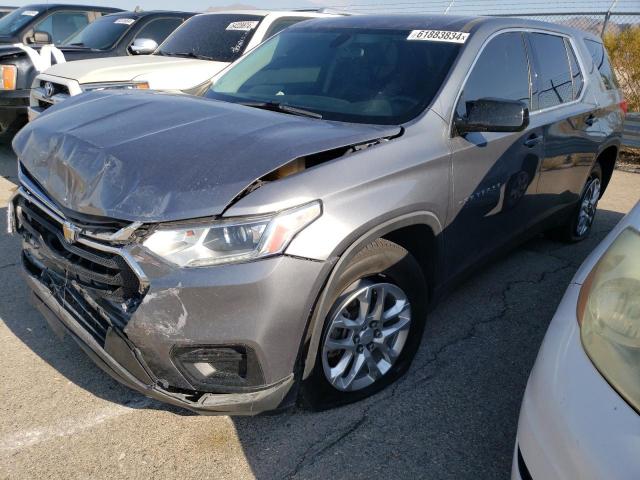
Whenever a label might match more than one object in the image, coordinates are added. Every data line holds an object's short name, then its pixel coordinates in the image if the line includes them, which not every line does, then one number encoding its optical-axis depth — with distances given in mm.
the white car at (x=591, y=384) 1491
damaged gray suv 2148
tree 8992
